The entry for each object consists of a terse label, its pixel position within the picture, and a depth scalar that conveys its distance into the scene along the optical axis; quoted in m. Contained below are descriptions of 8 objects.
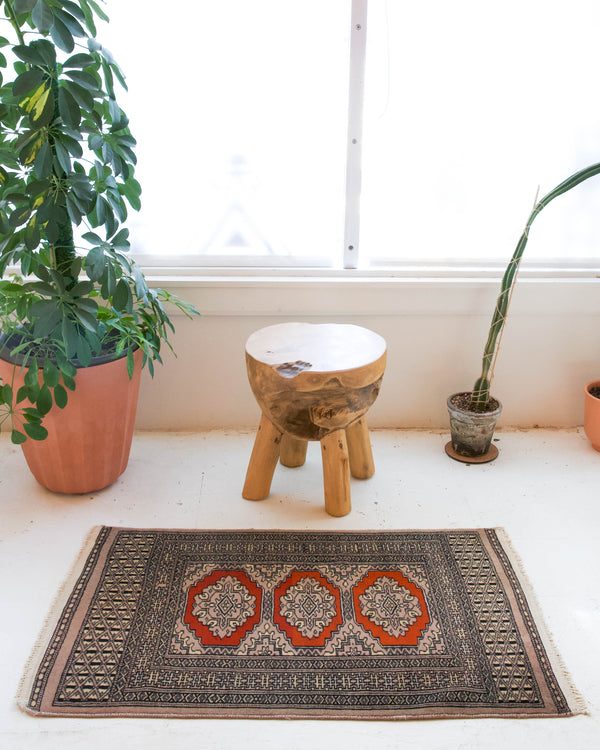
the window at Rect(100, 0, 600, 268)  1.85
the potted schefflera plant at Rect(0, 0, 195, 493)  1.37
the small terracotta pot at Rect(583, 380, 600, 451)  2.06
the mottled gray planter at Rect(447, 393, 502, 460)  2.00
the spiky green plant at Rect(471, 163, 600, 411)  1.80
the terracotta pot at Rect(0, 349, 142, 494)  1.69
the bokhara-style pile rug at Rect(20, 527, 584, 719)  1.24
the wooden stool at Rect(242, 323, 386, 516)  1.58
